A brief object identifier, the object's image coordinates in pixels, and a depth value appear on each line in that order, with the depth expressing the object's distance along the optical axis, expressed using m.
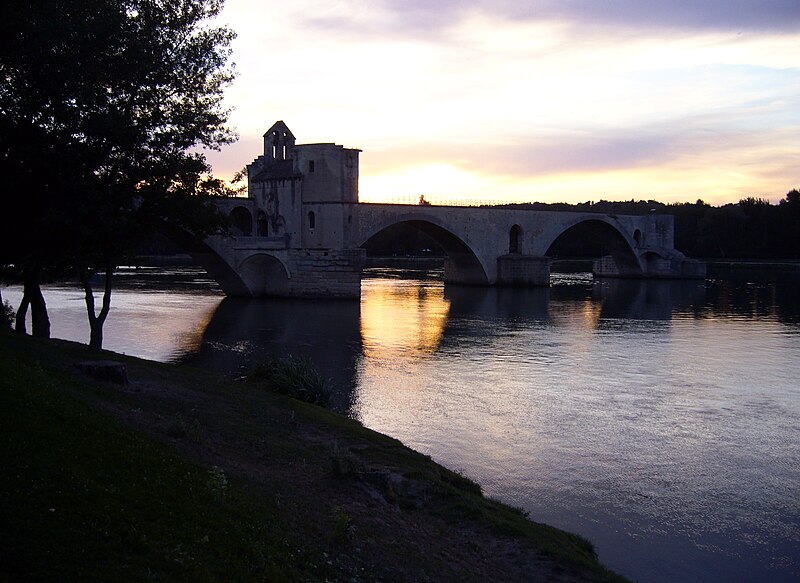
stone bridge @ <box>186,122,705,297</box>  46.56
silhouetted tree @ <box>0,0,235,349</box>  15.04
